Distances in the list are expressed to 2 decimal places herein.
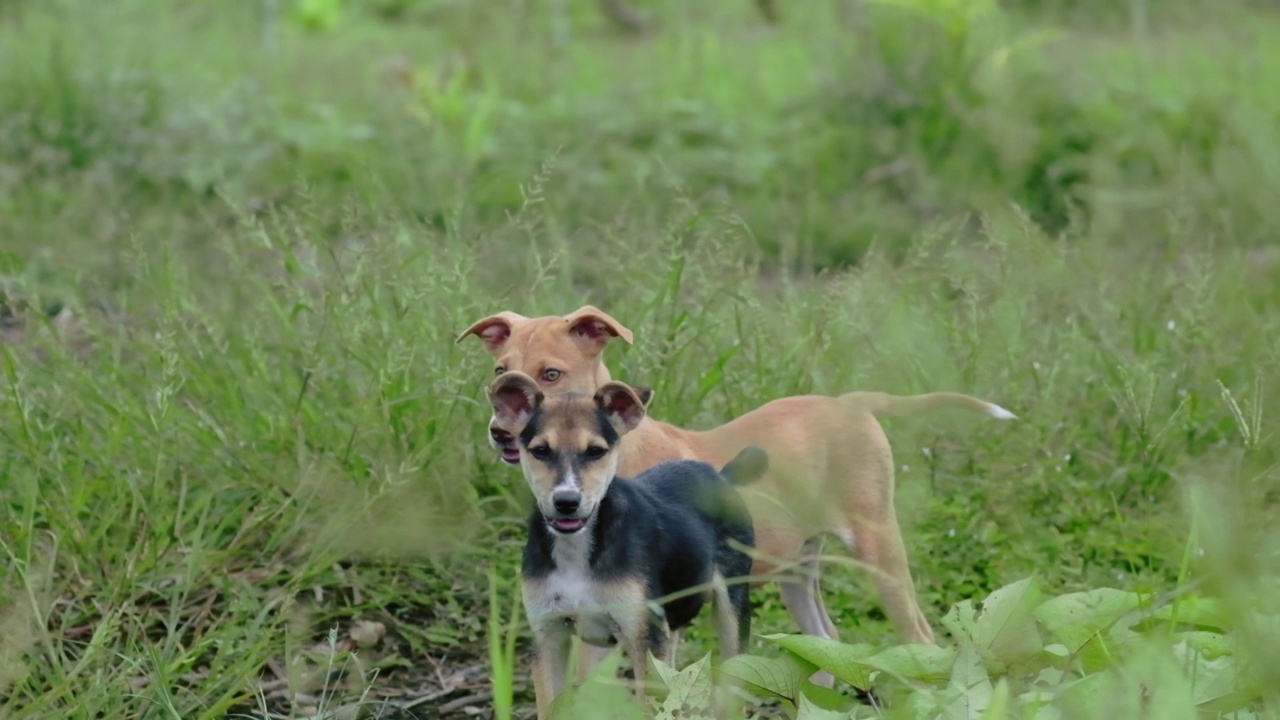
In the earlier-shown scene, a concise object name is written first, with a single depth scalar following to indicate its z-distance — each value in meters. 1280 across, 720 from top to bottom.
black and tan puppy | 7.75
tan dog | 9.01
